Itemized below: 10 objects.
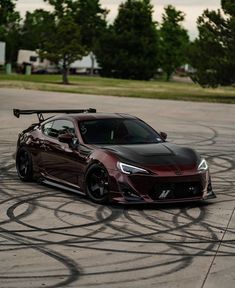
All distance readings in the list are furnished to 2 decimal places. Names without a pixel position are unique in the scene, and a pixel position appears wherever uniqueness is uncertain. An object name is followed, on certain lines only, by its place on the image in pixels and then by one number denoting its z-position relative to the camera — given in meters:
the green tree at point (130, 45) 88.50
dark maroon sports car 9.13
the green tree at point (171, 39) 98.38
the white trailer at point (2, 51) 69.74
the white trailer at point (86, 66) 102.59
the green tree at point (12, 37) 112.69
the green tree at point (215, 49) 45.38
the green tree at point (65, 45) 61.22
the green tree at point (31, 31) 116.12
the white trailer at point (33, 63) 99.50
